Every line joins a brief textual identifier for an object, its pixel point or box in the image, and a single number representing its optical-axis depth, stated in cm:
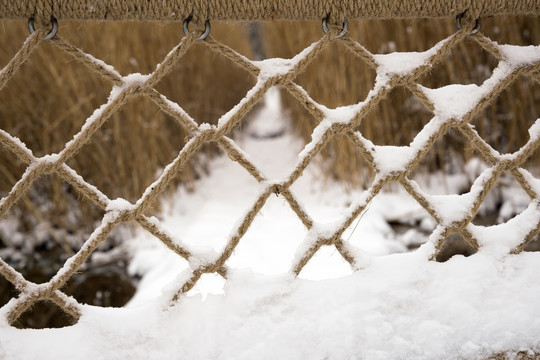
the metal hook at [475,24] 68
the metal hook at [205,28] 61
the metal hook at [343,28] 64
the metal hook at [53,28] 58
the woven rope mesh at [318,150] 61
